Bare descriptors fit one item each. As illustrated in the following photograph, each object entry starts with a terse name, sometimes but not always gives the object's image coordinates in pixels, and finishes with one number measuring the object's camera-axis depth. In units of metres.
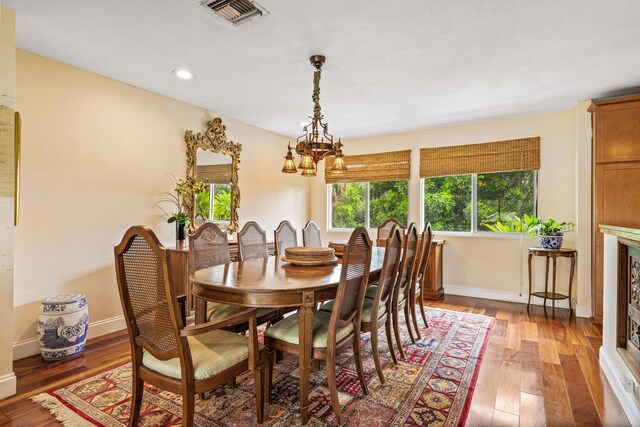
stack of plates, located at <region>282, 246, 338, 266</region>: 2.52
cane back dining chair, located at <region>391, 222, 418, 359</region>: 2.57
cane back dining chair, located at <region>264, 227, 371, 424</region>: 1.83
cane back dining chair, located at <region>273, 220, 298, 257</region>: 3.28
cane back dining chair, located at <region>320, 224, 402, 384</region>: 2.17
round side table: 3.78
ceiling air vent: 2.05
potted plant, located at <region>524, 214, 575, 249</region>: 3.84
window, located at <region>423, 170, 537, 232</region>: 4.45
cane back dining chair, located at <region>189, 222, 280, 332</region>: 2.40
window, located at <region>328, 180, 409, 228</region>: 5.33
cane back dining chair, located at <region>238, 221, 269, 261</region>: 2.98
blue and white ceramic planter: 3.83
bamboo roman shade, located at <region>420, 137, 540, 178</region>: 4.30
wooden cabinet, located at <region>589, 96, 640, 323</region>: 3.40
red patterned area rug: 1.86
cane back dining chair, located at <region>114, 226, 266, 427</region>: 1.45
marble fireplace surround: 1.87
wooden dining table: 1.77
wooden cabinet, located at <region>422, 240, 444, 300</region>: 4.51
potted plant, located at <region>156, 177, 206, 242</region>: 3.68
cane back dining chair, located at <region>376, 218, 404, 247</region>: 4.12
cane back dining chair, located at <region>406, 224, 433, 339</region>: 3.03
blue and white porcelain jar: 2.56
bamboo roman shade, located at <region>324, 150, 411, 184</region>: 5.19
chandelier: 2.59
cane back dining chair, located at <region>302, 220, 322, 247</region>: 3.66
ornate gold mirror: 3.99
